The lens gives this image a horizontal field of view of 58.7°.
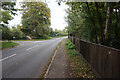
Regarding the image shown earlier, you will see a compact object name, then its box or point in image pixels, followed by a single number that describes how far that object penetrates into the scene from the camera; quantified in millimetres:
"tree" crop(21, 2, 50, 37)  46078
